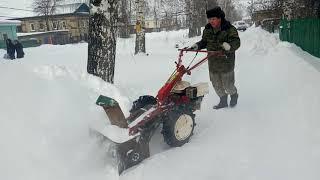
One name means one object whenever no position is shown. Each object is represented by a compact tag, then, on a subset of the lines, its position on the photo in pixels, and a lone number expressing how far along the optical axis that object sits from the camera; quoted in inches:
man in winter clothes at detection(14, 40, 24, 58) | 723.4
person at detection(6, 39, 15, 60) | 705.0
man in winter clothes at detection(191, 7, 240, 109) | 212.8
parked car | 1840.1
